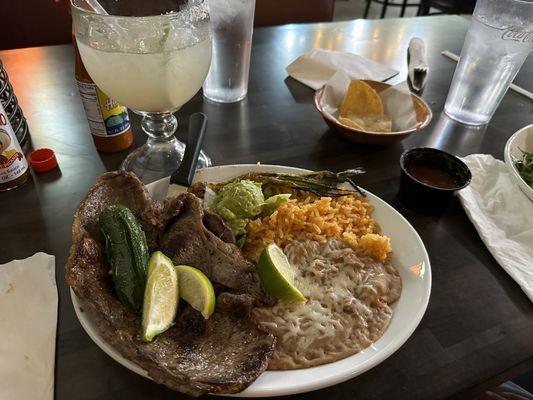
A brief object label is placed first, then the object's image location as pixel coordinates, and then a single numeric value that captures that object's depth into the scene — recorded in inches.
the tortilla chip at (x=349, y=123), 19.0
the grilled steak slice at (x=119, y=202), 12.3
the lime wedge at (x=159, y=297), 10.1
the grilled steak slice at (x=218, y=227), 12.9
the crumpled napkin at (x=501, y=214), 14.0
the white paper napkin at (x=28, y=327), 10.0
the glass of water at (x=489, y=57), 18.6
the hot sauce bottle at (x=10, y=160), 14.3
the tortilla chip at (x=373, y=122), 19.6
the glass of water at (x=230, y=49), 19.3
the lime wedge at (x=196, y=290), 10.7
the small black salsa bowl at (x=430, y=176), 15.5
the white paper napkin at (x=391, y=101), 19.8
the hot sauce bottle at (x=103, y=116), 15.9
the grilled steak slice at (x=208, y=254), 11.7
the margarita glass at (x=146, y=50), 13.0
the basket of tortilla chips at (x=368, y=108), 19.1
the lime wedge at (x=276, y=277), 11.2
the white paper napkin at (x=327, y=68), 24.9
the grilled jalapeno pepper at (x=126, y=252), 10.8
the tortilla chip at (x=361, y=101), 19.9
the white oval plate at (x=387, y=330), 9.5
